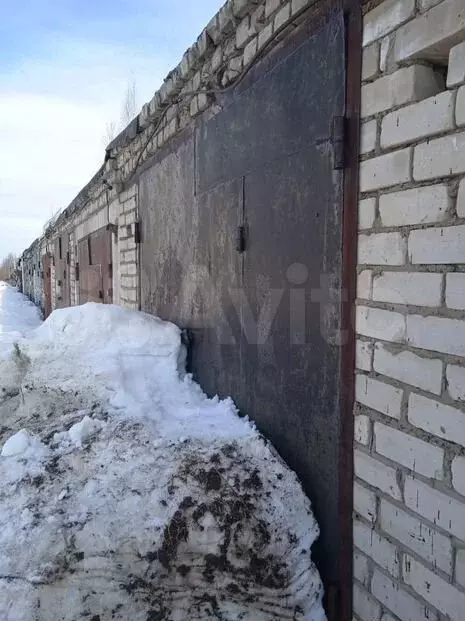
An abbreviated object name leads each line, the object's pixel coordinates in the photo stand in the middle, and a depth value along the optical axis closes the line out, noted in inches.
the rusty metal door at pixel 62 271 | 453.4
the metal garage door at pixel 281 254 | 88.3
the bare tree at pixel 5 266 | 2564.0
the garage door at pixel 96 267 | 268.5
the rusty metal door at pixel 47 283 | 616.1
